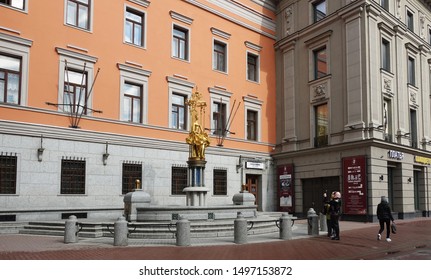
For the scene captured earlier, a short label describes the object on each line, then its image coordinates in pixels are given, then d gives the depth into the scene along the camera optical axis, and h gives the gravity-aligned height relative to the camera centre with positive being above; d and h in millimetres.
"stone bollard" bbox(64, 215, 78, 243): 14312 -1801
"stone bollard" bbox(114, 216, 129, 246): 13461 -1752
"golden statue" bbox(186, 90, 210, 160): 18797 +1704
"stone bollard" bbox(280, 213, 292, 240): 15211 -1761
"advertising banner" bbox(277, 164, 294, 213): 29047 -573
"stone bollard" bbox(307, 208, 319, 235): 16703 -1781
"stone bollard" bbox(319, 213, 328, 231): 18266 -1888
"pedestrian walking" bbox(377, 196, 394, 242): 15578 -1255
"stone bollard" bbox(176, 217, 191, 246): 13219 -1710
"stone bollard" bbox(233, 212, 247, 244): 13820 -1683
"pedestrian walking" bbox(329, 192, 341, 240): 15367 -1177
